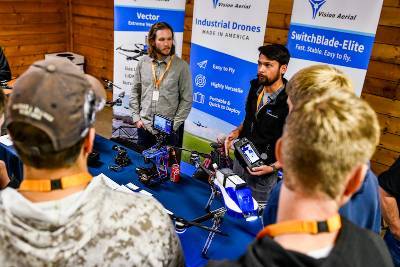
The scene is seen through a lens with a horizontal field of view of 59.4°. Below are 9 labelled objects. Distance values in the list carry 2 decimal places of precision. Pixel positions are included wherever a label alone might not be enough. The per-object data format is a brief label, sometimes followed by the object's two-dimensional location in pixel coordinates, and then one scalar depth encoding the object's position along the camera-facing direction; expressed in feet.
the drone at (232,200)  5.96
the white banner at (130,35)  13.43
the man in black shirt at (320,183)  2.28
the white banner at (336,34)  9.17
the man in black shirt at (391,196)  5.70
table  5.54
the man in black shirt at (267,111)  8.45
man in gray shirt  10.76
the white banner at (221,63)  11.50
